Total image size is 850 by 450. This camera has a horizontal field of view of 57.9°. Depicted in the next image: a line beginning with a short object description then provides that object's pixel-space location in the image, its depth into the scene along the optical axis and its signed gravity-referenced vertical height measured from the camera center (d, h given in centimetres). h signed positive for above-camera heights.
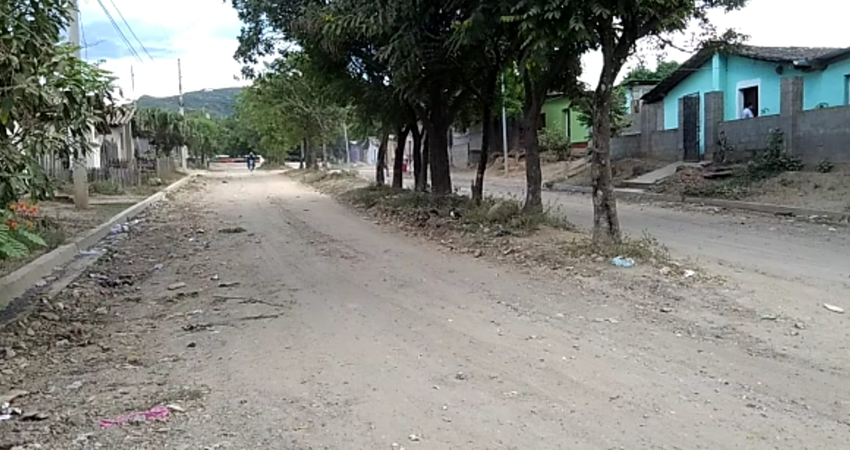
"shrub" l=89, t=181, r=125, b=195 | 2402 -65
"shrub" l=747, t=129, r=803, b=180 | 1981 -26
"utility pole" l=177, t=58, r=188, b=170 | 5562 +122
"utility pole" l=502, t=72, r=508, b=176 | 3634 +86
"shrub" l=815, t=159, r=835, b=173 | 1867 -39
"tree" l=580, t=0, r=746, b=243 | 974 +120
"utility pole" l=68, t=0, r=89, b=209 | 1767 -35
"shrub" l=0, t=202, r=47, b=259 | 784 -74
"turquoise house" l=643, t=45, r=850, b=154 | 2273 +245
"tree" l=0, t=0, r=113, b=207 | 529 +55
